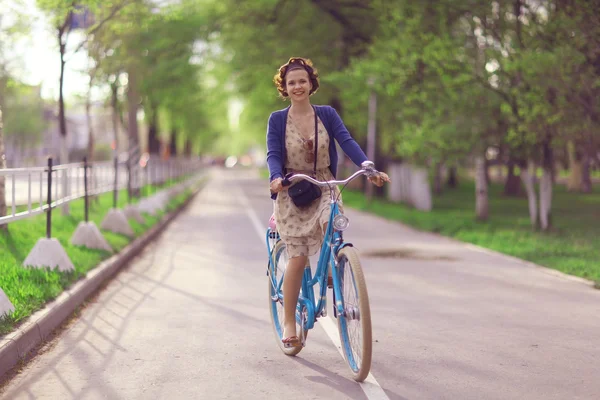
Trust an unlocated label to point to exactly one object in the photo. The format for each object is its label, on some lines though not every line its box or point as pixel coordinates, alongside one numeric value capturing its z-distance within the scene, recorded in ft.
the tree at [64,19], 47.03
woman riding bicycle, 18.95
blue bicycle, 16.88
